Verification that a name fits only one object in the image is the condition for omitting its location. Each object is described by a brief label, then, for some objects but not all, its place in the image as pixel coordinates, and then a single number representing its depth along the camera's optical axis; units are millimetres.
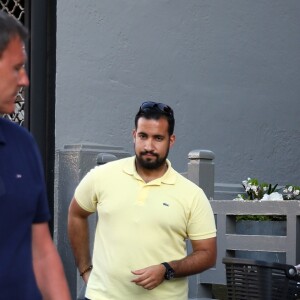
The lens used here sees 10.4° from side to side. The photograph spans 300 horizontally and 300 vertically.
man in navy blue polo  4893
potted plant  11902
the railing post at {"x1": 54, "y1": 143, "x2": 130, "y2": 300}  13966
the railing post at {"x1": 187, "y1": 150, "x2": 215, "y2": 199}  12558
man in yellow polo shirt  8209
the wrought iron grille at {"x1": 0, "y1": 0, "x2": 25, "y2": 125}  15212
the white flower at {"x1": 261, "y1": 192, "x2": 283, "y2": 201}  13086
